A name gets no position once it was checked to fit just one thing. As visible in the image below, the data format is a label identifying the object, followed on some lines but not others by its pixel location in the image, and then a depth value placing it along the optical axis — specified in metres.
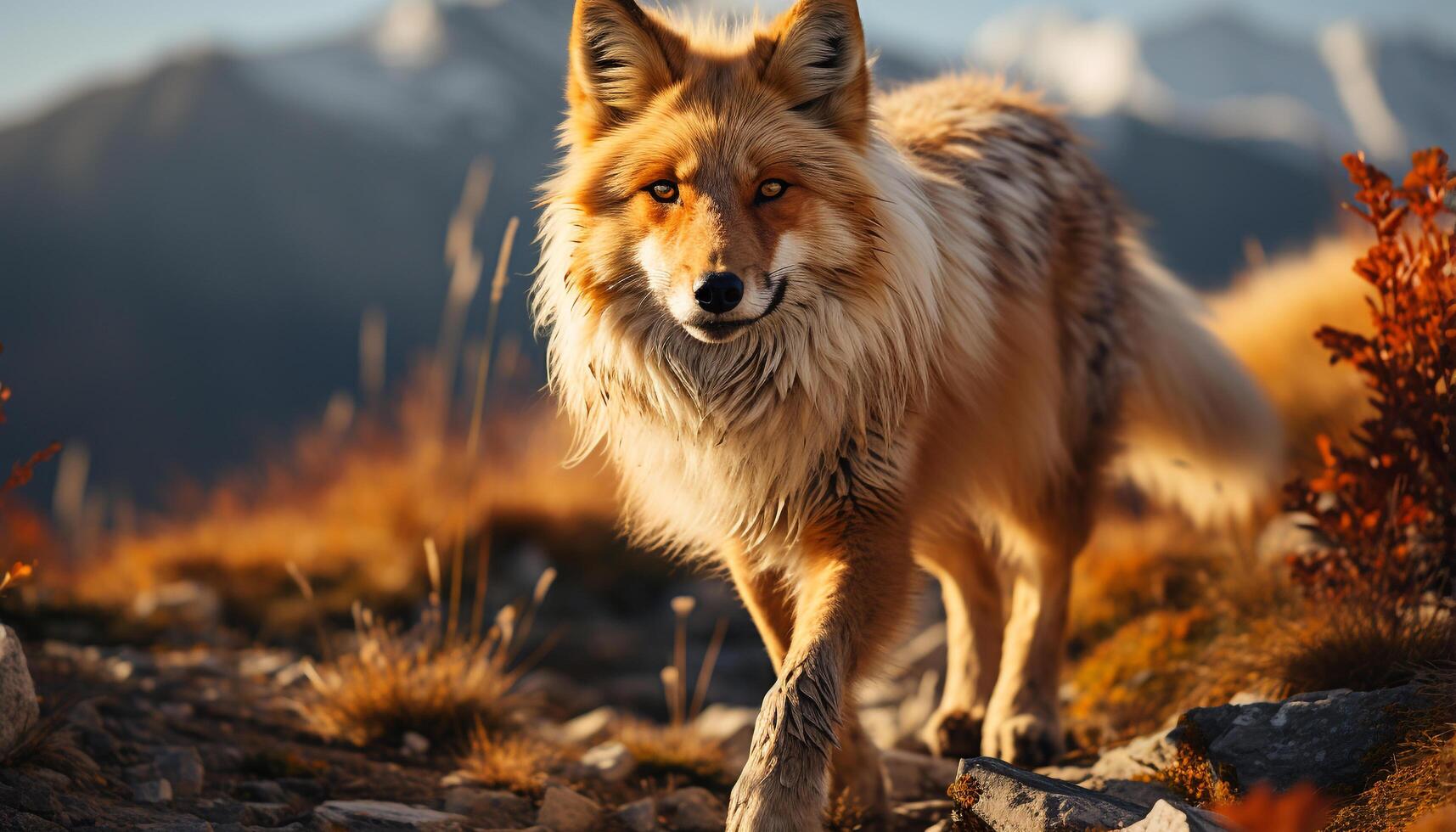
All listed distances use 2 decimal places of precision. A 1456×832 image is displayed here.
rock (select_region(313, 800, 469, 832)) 5.18
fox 5.26
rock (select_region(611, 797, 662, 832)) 5.86
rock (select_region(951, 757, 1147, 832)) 4.18
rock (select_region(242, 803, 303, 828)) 5.25
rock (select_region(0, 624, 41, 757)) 4.90
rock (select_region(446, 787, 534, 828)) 5.74
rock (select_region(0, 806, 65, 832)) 4.42
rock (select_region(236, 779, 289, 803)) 5.70
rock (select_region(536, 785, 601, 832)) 5.67
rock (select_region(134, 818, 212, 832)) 4.66
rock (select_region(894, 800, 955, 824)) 6.16
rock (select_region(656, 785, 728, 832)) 6.09
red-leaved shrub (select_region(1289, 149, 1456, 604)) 5.91
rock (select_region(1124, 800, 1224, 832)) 3.59
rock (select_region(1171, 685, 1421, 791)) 4.58
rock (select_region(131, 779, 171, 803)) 5.30
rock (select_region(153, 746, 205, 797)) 5.59
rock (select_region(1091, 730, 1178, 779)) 5.29
